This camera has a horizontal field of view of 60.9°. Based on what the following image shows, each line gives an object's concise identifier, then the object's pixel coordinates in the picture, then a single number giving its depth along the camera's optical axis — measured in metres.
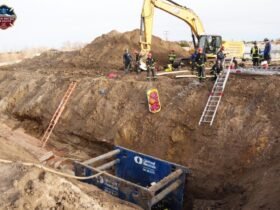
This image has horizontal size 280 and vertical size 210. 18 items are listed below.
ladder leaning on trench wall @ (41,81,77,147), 10.62
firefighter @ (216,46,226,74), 9.29
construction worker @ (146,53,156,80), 10.79
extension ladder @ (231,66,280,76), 8.97
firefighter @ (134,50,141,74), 12.15
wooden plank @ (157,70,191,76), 11.26
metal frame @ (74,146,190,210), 6.07
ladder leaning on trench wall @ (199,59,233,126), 8.13
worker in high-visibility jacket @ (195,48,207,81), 9.31
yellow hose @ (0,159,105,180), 4.90
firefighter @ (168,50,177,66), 12.99
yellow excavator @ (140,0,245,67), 11.91
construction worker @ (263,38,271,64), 10.77
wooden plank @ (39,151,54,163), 9.20
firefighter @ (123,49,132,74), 12.54
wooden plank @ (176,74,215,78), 10.16
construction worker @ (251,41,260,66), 10.92
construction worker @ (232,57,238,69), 10.16
